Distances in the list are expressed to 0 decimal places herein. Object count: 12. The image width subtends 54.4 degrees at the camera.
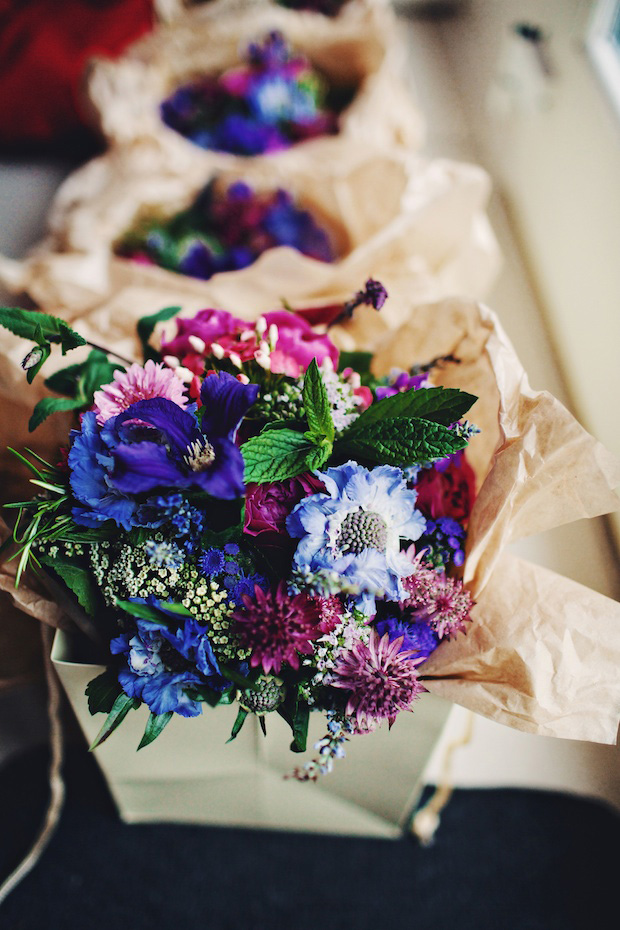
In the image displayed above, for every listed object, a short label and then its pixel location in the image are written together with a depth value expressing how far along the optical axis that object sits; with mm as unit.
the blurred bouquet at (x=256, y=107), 1367
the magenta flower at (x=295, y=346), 606
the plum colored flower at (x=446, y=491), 604
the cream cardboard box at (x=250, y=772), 691
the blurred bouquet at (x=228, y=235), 1154
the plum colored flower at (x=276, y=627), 486
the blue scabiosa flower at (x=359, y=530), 504
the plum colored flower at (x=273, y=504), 535
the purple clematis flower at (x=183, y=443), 454
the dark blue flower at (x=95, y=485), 504
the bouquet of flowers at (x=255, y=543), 497
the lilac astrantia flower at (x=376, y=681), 507
